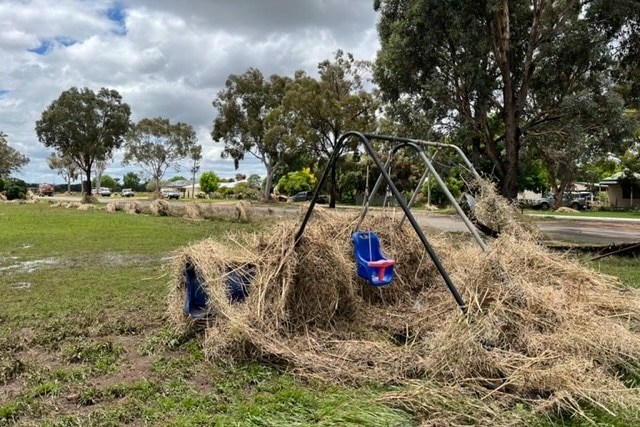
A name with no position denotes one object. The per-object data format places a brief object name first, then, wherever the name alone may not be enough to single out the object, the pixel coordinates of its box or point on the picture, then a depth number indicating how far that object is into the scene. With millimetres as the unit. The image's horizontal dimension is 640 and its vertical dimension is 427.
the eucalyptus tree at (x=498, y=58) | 12844
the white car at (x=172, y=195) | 56488
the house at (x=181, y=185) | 87269
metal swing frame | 3855
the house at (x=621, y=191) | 35781
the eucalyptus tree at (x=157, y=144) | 49438
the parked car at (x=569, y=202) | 35531
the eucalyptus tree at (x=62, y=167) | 73538
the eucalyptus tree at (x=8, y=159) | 52062
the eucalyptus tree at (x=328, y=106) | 28391
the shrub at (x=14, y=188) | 39156
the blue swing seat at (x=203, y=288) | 4809
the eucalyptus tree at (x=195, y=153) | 52375
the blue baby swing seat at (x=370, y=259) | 4719
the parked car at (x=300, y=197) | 38338
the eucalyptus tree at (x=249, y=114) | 38938
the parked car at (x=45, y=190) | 59869
